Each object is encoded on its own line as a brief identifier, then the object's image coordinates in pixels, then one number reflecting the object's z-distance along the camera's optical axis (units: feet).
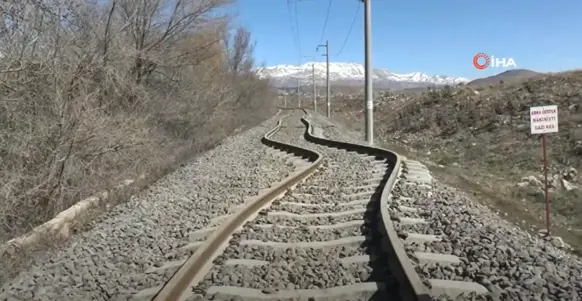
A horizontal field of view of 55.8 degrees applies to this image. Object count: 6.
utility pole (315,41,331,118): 189.94
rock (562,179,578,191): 52.80
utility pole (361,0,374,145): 72.28
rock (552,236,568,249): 30.51
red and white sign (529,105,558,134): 36.81
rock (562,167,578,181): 57.94
